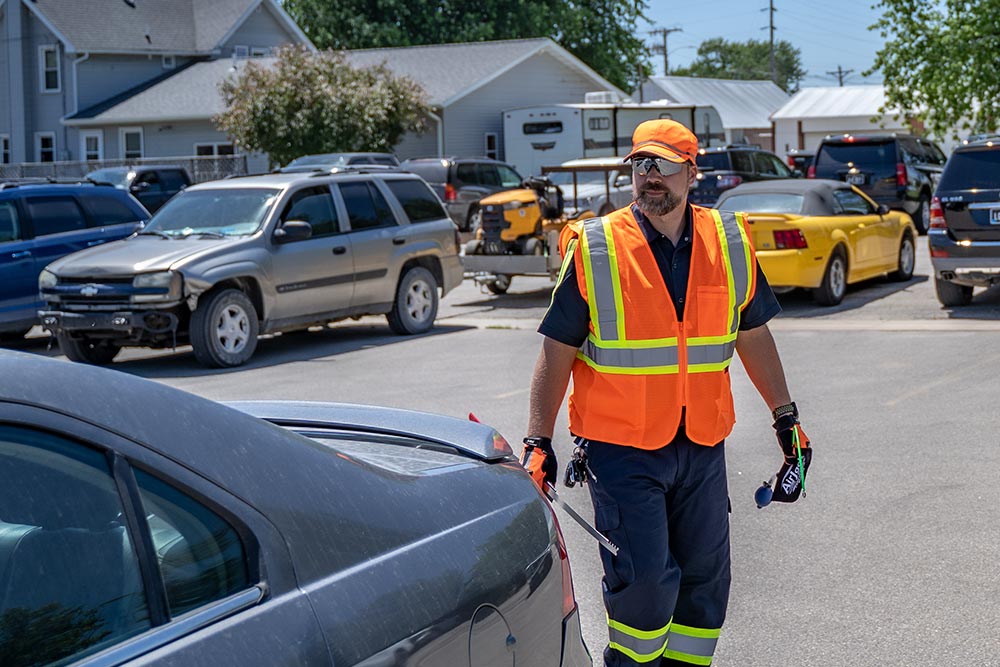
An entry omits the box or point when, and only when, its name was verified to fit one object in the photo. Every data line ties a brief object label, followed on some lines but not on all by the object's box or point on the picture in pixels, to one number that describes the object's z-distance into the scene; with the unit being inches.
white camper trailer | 1299.2
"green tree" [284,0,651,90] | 2268.7
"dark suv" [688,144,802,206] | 991.6
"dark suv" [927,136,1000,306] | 569.3
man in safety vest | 159.8
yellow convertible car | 610.2
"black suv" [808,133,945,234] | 970.7
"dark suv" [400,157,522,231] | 1171.9
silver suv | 509.4
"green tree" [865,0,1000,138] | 1077.8
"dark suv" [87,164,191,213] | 1082.7
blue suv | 597.0
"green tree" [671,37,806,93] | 5595.5
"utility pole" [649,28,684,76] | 4064.2
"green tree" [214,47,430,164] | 1380.4
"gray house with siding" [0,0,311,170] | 1745.8
